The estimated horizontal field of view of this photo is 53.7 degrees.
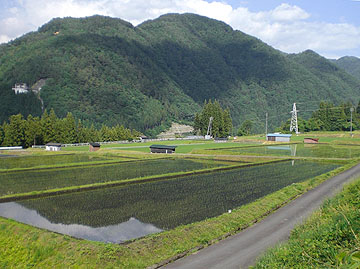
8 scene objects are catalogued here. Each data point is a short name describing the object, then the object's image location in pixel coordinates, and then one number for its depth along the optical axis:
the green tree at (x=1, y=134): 66.30
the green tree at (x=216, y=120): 94.69
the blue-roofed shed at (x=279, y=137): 74.06
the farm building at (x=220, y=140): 81.14
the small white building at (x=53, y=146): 58.88
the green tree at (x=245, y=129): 113.99
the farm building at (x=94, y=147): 57.33
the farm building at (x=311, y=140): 68.66
